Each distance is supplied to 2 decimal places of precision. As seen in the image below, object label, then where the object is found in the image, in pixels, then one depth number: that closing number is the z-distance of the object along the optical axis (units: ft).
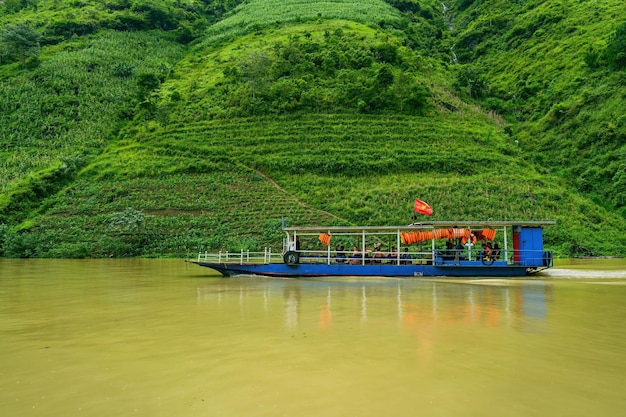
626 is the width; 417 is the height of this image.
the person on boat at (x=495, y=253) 68.43
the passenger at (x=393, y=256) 68.33
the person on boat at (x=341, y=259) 69.55
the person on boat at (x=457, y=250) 67.56
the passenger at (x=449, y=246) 71.65
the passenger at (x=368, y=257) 68.66
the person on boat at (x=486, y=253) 68.39
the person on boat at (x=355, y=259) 69.33
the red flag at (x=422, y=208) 70.85
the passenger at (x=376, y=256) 69.61
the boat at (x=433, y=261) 67.92
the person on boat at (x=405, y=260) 68.36
